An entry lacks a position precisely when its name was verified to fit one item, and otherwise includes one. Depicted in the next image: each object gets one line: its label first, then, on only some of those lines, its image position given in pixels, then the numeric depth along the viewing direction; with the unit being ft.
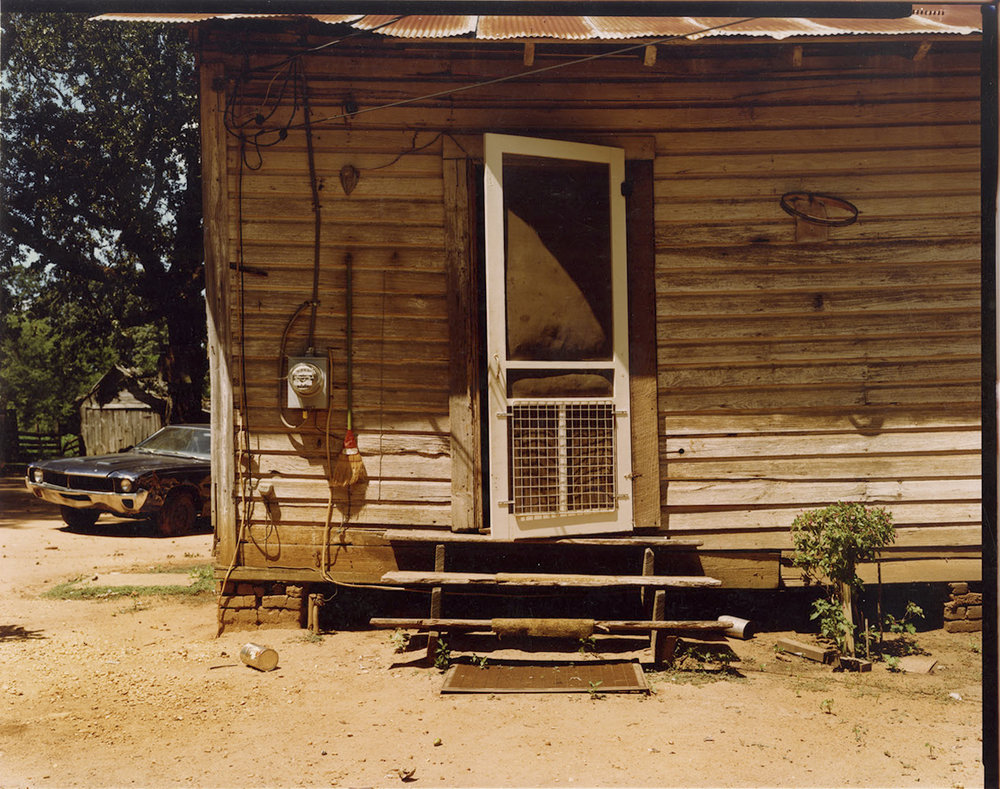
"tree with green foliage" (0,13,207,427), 47.50
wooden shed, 76.33
